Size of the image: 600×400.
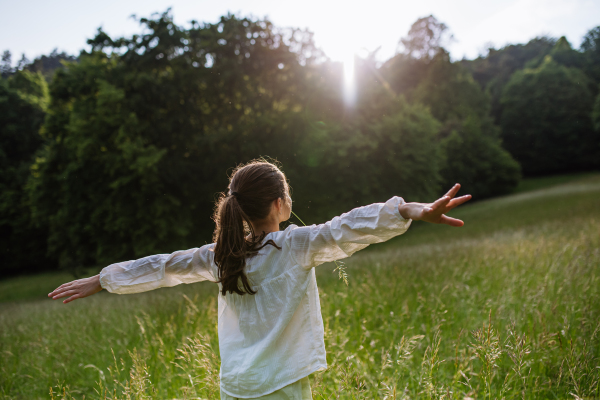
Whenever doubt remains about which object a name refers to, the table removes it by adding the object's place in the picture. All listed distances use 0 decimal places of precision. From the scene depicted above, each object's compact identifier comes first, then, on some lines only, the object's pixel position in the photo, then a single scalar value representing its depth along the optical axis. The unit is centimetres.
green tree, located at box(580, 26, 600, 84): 4722
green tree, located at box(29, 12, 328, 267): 1511
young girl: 187
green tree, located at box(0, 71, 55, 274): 2461
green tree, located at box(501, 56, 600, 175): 4300
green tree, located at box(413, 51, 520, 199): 3728
